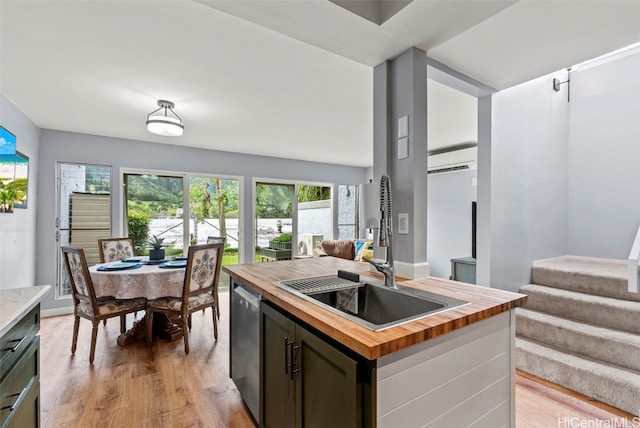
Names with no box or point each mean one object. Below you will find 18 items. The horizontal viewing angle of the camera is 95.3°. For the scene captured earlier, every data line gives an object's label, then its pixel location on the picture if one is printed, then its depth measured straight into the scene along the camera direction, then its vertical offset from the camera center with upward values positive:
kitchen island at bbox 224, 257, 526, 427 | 0.88 -0.53
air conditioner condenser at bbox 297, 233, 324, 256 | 5.99 -0.62
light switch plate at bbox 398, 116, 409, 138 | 1.86 +0.56
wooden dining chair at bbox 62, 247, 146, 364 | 2.49 -0.79
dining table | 2.56 -0.60
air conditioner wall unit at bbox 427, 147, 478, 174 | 4.63 +0.90
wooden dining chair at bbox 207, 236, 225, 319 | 3.87 -0.34
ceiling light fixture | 2.75 +0.86
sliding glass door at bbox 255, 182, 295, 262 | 5.44 -0.12
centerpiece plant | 3.12 -0.40
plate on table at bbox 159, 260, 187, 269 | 2.85 -0.50
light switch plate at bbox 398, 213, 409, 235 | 1.85 -0.06
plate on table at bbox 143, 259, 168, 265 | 3.06 -0.50
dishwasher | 1.62 -0.79
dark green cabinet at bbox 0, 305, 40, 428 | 1.04 -0.64
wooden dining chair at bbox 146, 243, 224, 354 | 2.67 -0.74
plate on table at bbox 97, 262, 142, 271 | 2.71 -0.49
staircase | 1.96 -0.90
